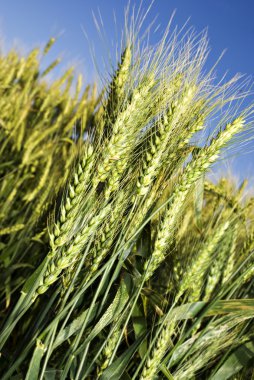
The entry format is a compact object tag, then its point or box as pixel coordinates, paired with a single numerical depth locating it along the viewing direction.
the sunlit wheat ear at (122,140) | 0.76
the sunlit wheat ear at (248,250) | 1.08
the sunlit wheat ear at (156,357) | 0.84
